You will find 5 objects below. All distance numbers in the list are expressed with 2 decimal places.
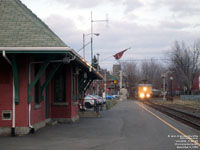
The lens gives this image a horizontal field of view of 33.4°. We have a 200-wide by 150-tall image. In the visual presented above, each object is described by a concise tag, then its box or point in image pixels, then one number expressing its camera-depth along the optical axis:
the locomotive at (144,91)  64.06
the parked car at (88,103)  36.56
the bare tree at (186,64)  76.62
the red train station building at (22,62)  12.23
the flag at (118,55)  33.62
